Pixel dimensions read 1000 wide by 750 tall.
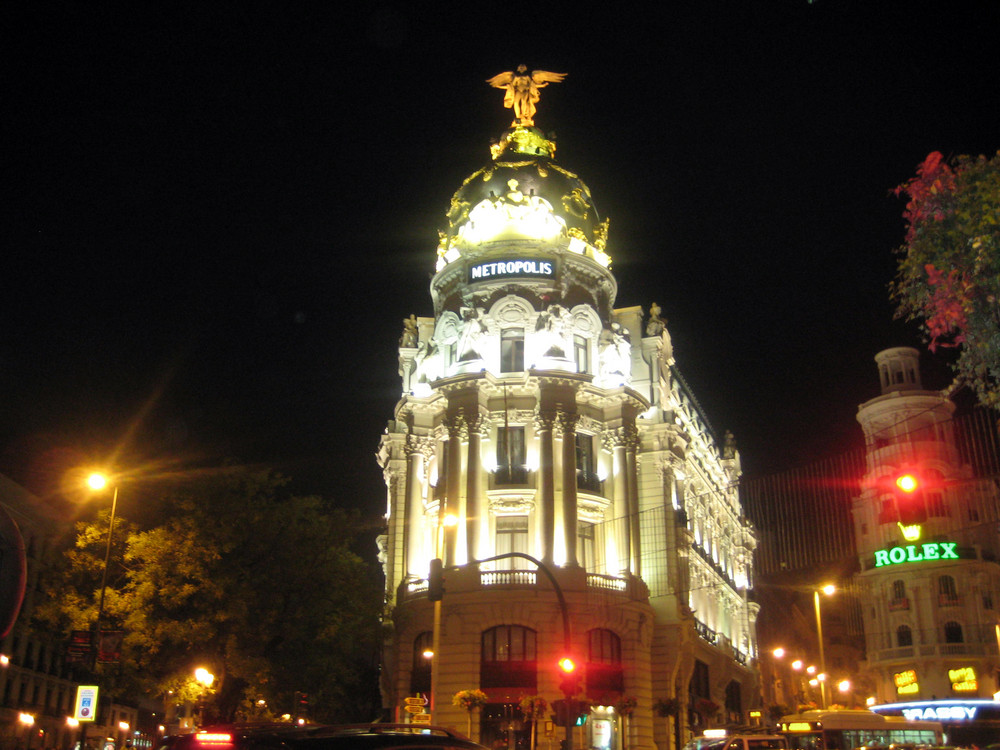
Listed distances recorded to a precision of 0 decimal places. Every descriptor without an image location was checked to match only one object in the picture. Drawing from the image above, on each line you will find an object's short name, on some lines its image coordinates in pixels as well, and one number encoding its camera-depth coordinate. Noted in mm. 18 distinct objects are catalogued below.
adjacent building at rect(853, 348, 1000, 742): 68562
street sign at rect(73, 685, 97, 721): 25000
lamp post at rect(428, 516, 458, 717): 31462
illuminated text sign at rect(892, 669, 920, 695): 70250
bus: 32375
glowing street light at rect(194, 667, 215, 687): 34438
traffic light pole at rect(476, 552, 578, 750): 27609
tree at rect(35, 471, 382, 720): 34406
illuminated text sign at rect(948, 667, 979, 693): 67688
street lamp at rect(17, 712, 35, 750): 53188
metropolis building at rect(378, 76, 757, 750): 44812
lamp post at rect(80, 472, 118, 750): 27016
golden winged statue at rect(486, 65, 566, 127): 61188
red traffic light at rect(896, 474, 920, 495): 15867
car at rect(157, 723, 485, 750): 8117
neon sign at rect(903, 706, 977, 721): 40562
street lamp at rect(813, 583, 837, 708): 43228
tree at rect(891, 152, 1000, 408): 13758
